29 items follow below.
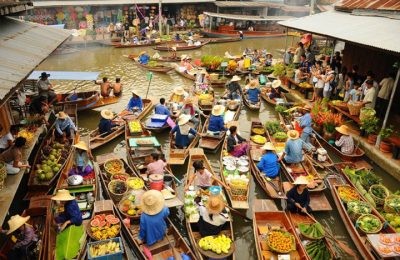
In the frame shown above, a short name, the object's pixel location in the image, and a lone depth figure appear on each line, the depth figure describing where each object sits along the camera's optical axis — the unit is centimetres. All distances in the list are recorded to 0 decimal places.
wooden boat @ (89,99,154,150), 1241
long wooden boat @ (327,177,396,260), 733
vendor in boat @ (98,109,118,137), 1259
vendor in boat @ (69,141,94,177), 966
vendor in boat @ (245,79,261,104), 1630
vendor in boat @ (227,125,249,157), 1102
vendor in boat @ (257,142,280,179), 973
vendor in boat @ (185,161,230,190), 896
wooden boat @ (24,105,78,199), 919
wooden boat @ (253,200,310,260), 713
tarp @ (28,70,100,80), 1564
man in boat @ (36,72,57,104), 1425
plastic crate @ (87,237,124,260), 662
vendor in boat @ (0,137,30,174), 838
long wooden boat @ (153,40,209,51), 2815
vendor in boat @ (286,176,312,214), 815
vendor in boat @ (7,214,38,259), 652
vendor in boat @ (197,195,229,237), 713
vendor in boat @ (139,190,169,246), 686
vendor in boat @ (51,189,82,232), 726
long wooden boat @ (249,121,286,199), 920
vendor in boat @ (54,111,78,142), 1161
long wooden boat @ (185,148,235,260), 706
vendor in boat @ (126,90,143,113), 1484
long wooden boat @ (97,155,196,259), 711
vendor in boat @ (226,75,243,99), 1641
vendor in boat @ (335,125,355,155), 1116
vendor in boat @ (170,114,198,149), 1136
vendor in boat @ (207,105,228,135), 1244
